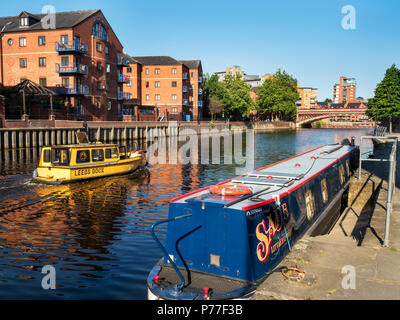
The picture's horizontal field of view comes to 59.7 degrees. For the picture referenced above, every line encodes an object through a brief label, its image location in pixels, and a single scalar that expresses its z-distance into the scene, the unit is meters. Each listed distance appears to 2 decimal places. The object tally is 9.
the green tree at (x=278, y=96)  128.75
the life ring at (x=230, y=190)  8.35
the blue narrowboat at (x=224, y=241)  7.19
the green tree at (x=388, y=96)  70.62
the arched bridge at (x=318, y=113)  128.34
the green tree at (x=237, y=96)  103.44
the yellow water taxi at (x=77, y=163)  21.73
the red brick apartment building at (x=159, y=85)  84.59
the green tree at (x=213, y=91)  101.79
